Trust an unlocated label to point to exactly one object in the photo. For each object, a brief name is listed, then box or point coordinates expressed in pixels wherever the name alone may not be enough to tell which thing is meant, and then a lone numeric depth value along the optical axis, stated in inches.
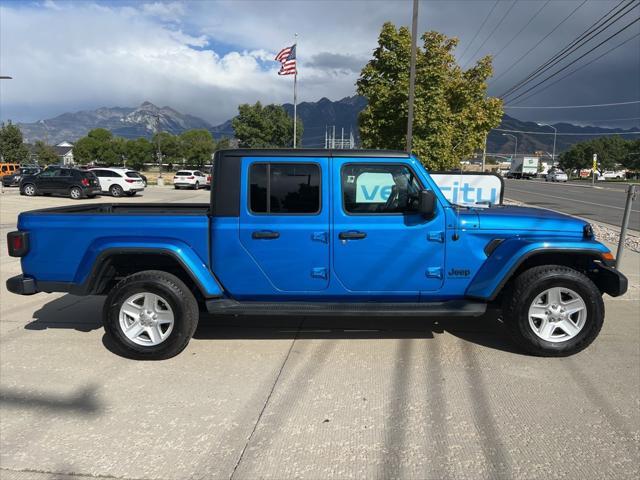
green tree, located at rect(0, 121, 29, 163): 2728.8
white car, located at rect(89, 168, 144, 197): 992.2
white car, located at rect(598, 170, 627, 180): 3517.2
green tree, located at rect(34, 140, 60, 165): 3540.8
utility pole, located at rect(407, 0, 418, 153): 508.7
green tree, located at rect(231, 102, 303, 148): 3031.5
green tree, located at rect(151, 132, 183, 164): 3137.3
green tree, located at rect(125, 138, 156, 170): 3009.4
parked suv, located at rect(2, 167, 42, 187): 1375.5
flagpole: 1547.5
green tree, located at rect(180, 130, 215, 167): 3112.7
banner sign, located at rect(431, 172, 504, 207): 322.3
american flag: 1226.0
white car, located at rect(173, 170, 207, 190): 1359.5
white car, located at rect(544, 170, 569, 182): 2586.1
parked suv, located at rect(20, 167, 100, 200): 885.2
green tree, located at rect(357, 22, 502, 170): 627.8
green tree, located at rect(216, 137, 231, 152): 3437.0
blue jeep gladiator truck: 161.9
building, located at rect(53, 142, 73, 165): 5564.5
